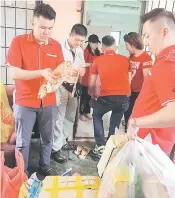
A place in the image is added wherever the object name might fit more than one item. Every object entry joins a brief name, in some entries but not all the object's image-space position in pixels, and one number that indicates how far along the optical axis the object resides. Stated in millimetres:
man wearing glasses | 2207
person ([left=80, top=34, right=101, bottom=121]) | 3002
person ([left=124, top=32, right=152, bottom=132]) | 2451
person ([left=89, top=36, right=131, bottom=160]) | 2293
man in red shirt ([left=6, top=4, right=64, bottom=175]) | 1599
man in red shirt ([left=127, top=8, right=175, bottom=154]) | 939
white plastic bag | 951
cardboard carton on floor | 1070
